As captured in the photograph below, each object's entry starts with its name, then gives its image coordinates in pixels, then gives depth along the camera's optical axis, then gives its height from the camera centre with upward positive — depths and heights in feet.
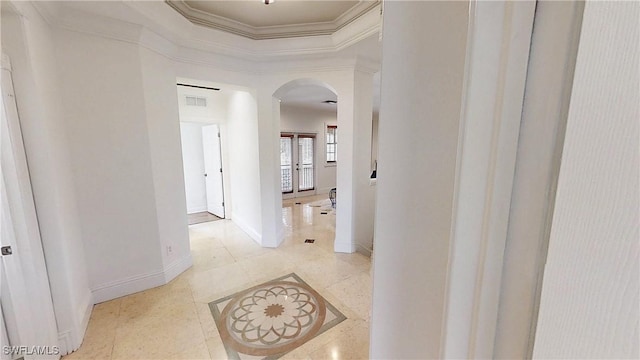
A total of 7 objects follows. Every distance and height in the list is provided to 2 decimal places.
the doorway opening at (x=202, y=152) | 14.21 -0.55
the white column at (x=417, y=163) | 1.81 -0.14
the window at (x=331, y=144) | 26.13 +0.04
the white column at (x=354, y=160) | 10.64 -0.70
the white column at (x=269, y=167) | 11.02 -1.00
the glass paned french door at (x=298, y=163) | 23.43 -1.78
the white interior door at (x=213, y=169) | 16.14 -1.59
